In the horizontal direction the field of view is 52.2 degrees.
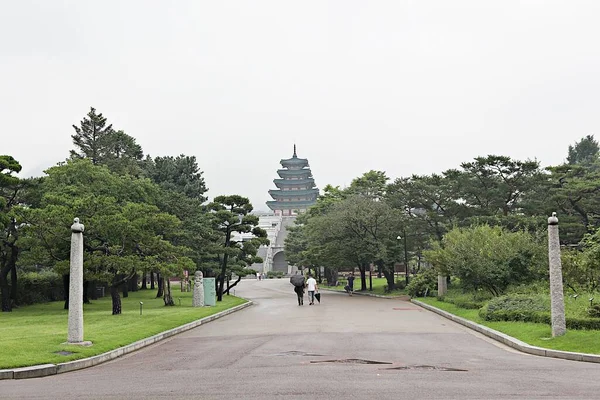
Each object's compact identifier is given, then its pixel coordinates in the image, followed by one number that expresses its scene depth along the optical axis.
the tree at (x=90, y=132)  54.75
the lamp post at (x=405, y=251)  41.61
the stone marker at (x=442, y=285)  31.88
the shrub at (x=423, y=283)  35.16
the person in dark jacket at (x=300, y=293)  31.03
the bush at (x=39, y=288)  35.59
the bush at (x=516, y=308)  17.72
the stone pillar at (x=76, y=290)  14.00
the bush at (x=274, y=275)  91.00
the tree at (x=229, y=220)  35.78
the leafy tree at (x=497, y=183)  38.72
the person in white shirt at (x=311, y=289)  31.64
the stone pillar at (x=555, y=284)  14.09
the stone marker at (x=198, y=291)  29.94
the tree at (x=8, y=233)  26.70
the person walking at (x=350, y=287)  43.11
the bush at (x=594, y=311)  15.32
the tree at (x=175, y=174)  51.19
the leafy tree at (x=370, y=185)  50.52
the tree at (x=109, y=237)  23.95
